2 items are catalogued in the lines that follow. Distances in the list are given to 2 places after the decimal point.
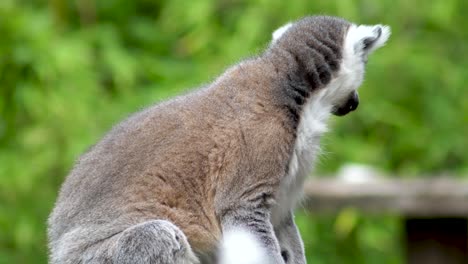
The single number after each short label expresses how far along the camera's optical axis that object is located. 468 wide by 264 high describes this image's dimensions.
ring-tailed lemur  8.51
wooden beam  12.21
